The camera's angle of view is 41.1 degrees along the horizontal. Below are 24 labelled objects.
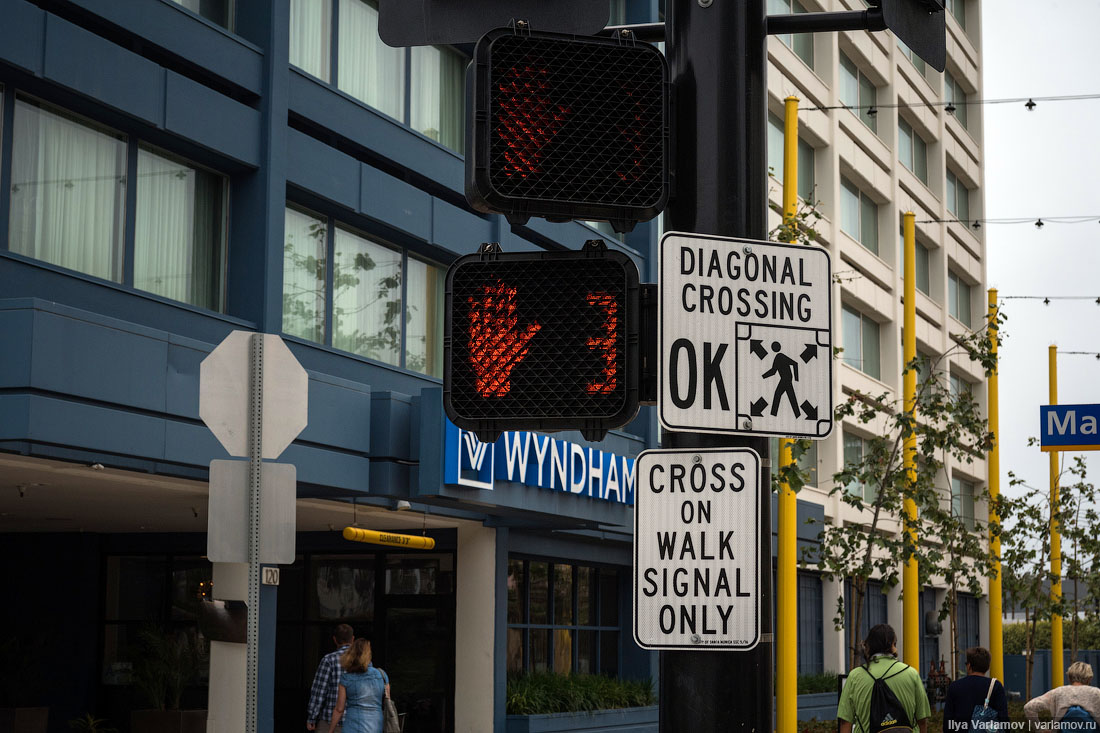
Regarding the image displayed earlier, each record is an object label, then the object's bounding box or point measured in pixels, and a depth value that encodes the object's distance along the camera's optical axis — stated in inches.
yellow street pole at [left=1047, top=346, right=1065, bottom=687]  1395.2
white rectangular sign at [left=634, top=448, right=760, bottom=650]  149.1
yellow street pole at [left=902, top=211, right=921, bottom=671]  1039.0
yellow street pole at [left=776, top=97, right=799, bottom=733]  826.8
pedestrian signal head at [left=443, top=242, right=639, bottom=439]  153.4
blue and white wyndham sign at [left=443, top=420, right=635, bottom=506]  735.1
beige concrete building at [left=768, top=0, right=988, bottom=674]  1515.7
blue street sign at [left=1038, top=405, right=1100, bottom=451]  1110.4
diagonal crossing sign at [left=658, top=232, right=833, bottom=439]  152.9
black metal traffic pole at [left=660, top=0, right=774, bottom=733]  154.8
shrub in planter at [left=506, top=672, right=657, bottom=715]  924.6
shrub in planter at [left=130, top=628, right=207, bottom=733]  876.6
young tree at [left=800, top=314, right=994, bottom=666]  864.3
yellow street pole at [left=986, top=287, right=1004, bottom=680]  1205.7
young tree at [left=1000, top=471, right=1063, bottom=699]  1362.0
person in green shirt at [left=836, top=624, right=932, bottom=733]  442.6
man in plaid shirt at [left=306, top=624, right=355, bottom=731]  588.1
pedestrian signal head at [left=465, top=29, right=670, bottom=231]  151.9
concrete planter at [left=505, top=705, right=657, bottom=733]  905.5
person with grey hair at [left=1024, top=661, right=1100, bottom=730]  535.2
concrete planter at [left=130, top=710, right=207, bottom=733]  875.4
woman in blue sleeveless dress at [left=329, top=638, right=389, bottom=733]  569.9
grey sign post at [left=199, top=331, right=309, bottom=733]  317.7
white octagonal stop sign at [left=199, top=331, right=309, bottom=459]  315.9
